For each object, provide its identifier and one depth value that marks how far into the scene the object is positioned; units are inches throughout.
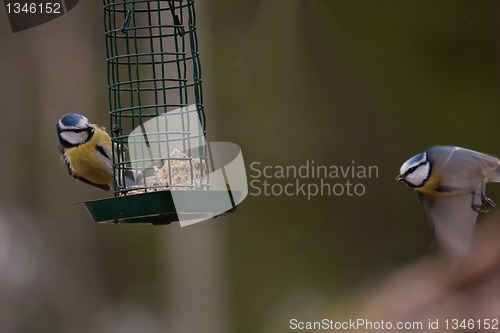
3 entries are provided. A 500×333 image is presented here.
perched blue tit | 330.6
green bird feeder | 242.8
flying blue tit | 298.4
